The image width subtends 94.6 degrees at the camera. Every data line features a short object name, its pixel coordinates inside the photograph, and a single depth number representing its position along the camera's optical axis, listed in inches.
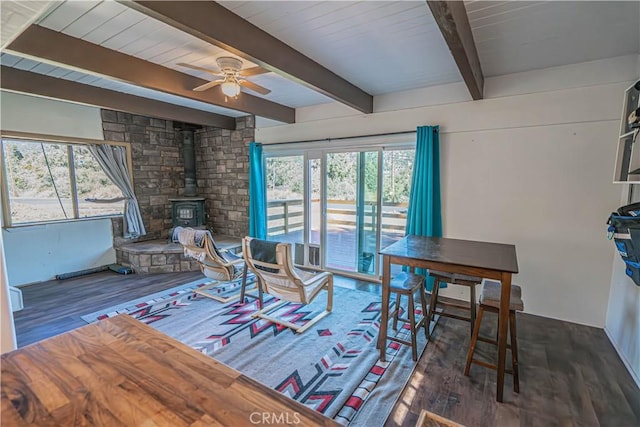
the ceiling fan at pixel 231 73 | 105.6
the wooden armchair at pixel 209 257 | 135.4
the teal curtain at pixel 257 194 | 205.0
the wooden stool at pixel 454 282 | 102.0
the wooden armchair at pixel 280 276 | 110.4
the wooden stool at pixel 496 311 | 82.5
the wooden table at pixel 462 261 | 78.4
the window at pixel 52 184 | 161.0
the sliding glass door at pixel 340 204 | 162.6
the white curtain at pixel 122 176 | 189.9
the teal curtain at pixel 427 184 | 140.9
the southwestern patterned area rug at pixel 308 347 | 80.8
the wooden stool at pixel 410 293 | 94.5
